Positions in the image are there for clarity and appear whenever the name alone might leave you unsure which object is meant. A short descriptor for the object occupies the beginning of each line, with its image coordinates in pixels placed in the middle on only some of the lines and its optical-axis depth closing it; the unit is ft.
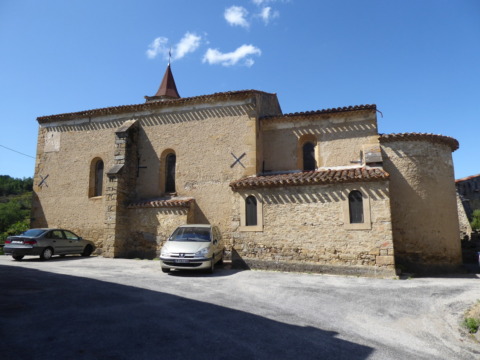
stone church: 33.47
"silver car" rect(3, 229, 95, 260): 37.32
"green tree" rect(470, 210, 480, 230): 52.95
